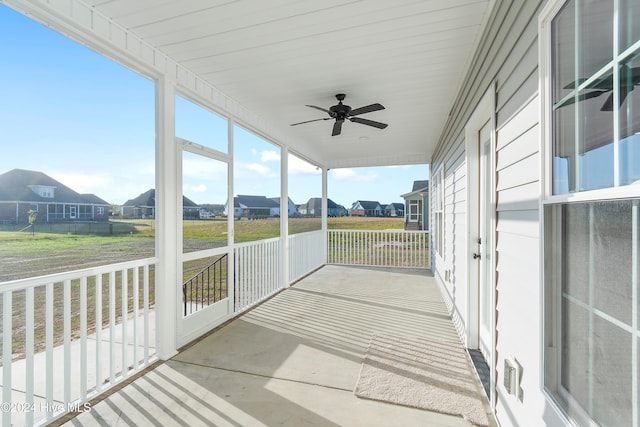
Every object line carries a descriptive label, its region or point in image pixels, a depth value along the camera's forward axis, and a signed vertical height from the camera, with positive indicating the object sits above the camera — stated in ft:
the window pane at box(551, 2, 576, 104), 3.41 +2.00
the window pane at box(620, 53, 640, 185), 2.37 +0.76
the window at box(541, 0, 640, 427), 2.48 +0.02
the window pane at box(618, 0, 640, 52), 2.40 +1.61
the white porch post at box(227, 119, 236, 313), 11.52 -0.37
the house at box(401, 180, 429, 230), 29.04 +0.27
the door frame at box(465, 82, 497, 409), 8.96 -0.51
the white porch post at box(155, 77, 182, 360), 8.43 -0.12
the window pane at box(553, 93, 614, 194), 2.78 +0.71
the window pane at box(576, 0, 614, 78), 2.75 +1.81
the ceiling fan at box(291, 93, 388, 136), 10.07 +3.64
